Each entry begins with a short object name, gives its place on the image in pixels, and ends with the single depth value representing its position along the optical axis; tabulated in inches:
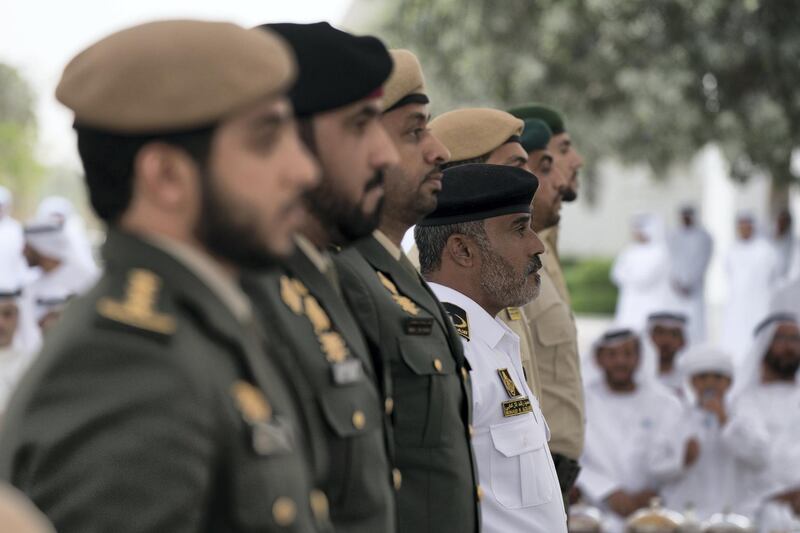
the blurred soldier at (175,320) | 115.2
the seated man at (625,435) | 559.0
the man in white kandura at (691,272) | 1202.3
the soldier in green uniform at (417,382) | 206.1
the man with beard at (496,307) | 253.5
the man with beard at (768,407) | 590.2
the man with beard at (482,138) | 309.7
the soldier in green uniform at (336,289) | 157.5
